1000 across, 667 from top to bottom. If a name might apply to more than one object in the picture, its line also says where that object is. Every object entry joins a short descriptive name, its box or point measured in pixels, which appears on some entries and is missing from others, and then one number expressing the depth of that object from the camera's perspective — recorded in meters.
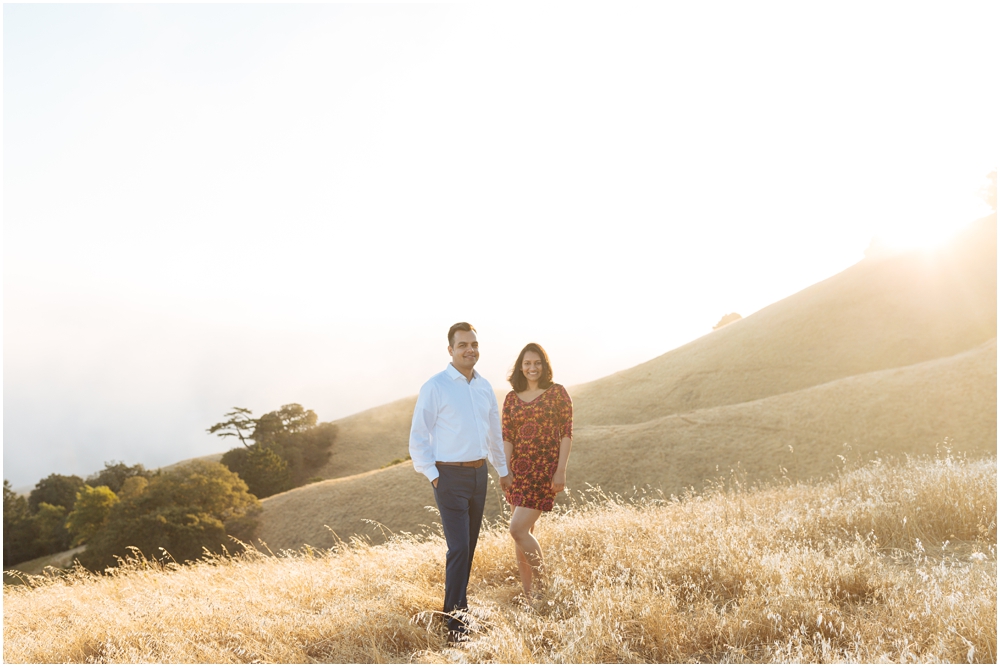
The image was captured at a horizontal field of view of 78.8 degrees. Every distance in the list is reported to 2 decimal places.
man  4.64
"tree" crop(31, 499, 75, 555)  40.56
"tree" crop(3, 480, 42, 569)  40.06
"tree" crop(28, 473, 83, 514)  46.34
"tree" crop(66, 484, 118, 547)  31.15
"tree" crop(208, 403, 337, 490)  44.97
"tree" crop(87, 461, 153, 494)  44.35
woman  5.07
